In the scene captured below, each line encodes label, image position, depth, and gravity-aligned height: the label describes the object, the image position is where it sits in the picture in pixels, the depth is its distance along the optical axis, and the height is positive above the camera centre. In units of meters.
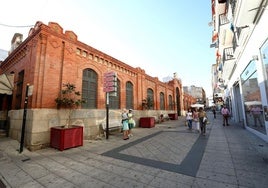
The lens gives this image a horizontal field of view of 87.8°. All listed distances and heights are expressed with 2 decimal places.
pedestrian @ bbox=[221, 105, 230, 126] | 12.70 -0.40
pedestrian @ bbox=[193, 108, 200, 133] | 10.19 -0.76
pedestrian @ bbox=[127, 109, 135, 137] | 9.26 -0.81
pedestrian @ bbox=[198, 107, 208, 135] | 9.17 -0.73
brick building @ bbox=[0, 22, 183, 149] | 6.79 +1.91
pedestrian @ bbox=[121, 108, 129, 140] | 8.45 -0.79
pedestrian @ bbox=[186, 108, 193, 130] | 11.45 -0.73
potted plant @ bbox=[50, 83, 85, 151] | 6.27 -0.87
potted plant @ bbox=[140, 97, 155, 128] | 13.58 -1.22
